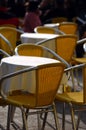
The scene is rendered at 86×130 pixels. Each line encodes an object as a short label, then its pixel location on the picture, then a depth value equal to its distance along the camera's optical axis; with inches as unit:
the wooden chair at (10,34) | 378.9
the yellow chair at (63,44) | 324.6
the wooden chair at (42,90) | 220.1
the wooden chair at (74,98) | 237.2
